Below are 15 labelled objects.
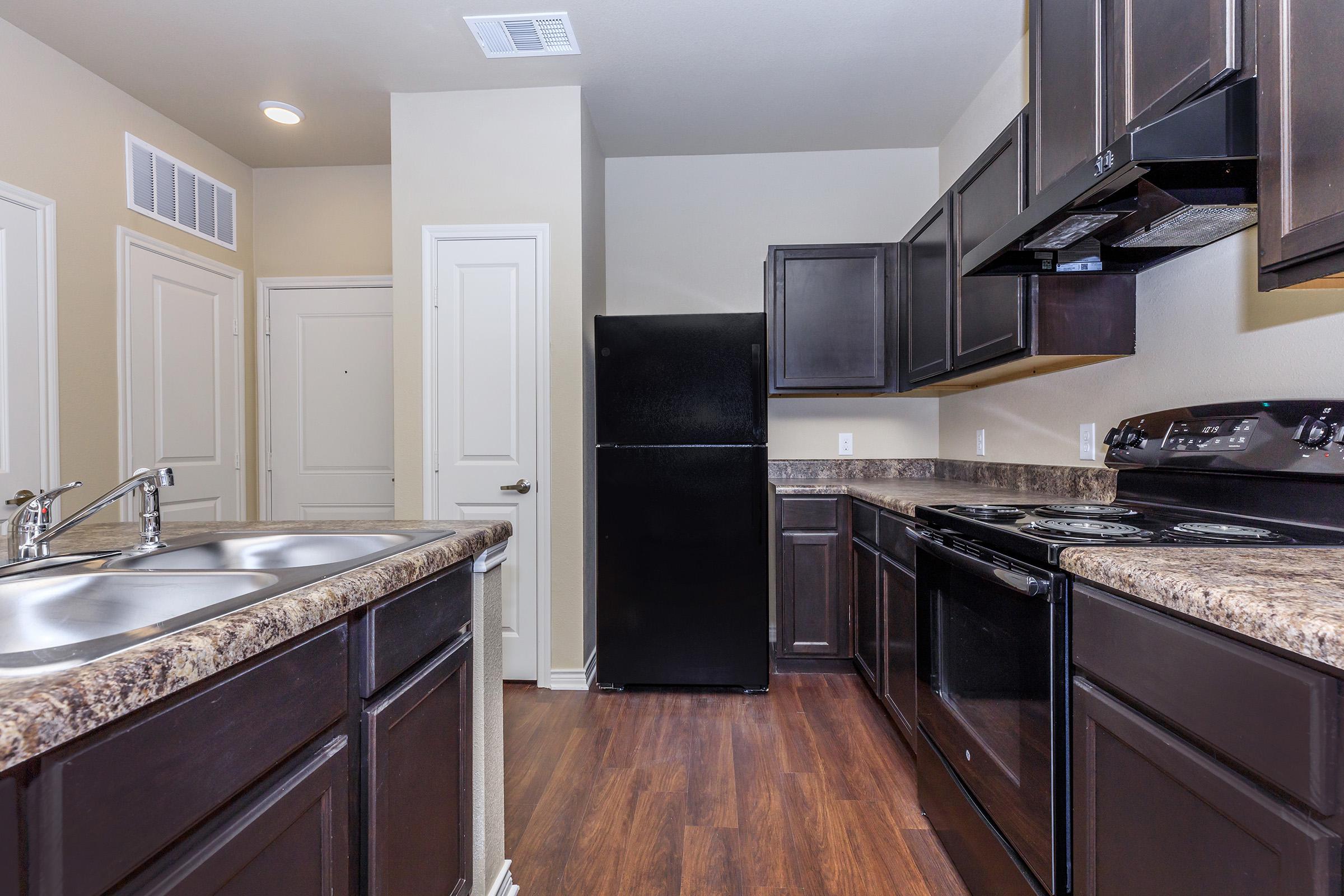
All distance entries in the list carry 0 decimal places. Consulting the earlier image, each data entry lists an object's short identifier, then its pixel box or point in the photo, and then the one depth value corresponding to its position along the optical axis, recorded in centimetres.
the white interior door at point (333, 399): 382
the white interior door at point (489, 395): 304
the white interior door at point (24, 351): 252
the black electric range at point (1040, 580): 121
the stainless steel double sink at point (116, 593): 93
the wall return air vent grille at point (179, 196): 310
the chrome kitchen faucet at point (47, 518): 108
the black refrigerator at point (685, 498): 291
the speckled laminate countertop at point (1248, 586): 71
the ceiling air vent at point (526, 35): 249
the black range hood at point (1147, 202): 112
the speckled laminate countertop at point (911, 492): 221
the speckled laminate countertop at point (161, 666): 47
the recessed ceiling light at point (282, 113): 311
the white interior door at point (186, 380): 313
